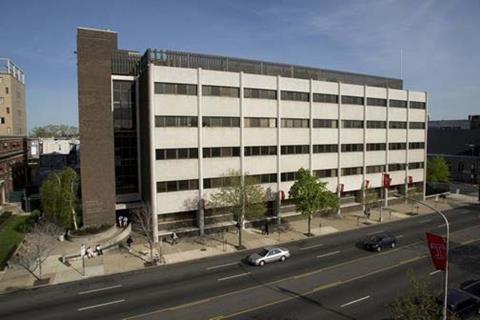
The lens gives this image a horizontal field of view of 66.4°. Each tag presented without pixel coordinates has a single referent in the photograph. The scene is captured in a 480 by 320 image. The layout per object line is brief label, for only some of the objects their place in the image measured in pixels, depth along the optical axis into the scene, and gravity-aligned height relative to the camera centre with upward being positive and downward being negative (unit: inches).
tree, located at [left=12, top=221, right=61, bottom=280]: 1213.5 -390.7
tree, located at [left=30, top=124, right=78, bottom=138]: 7214.6 +189.3
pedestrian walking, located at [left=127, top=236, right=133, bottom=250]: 1540.4 -421.6
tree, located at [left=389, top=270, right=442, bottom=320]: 682.1 -325.4
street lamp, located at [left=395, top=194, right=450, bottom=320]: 714.8 -299.2
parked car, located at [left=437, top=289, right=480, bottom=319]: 893.8 -404.8
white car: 1318.0 -420.2
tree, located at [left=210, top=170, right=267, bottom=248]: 1617.9 -252.6
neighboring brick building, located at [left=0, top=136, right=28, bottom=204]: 2467.5 -166.4
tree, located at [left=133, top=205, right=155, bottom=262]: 1522.3 -350.1
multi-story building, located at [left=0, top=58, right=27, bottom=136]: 3421.0 +385.5
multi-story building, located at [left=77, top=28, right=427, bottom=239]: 1664.6 +70.5
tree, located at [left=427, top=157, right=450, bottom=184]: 2871.6 -236.7
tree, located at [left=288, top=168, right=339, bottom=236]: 1723.7 -261.4
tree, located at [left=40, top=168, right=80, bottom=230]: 1674.5 -264.0
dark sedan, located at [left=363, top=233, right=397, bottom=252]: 1492.4 -418.1
